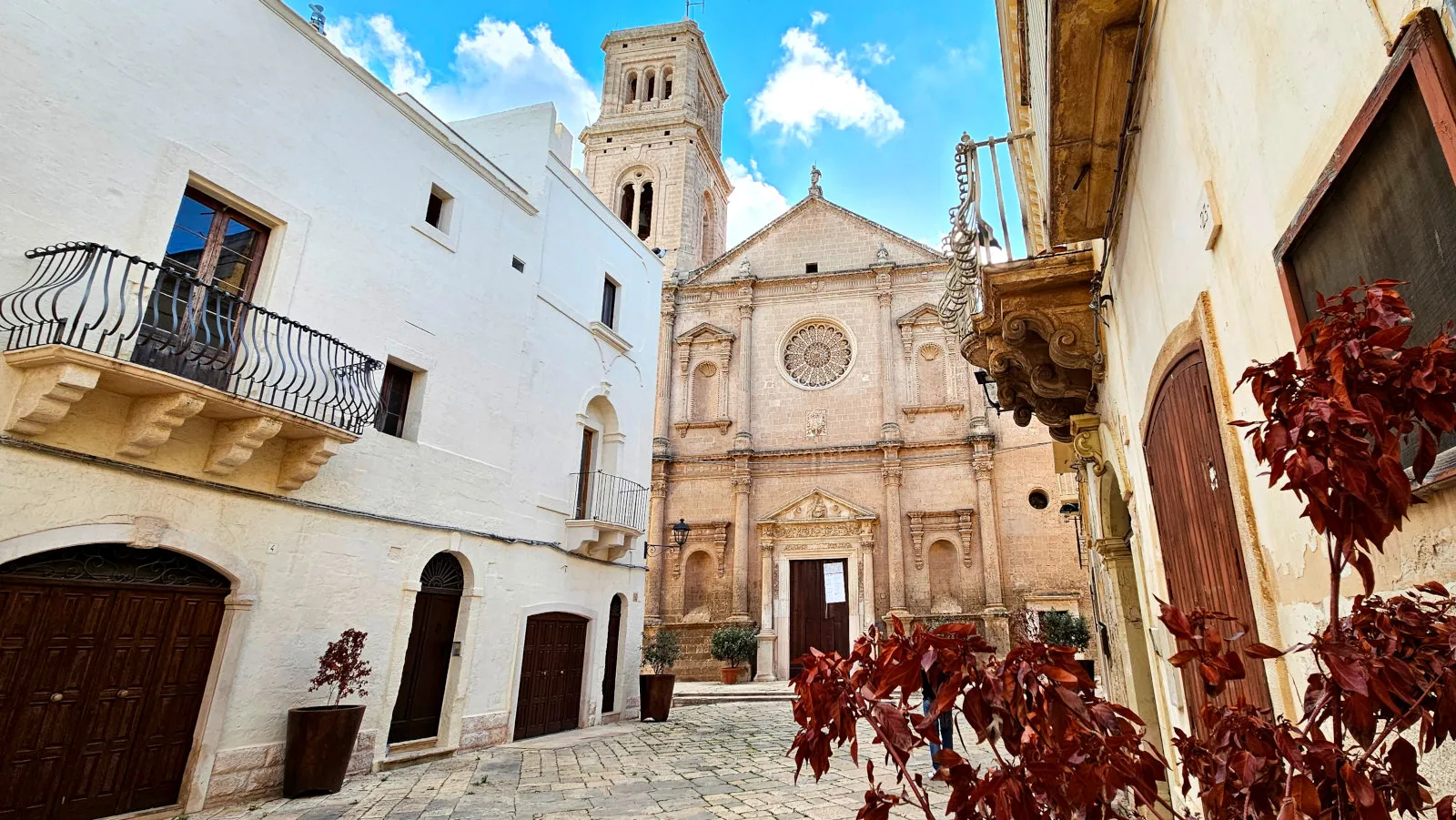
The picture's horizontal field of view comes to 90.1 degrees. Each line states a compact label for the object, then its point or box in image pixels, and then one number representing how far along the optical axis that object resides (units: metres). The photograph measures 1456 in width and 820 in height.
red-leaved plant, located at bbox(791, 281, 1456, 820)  1.04
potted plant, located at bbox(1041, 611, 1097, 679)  17.28
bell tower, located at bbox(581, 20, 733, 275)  26.80
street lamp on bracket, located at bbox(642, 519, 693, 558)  16.16
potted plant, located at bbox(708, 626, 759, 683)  18.73
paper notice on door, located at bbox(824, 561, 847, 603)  20.34
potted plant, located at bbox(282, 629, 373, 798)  6.80
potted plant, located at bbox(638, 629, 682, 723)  12.38
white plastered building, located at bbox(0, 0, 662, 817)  5.63
